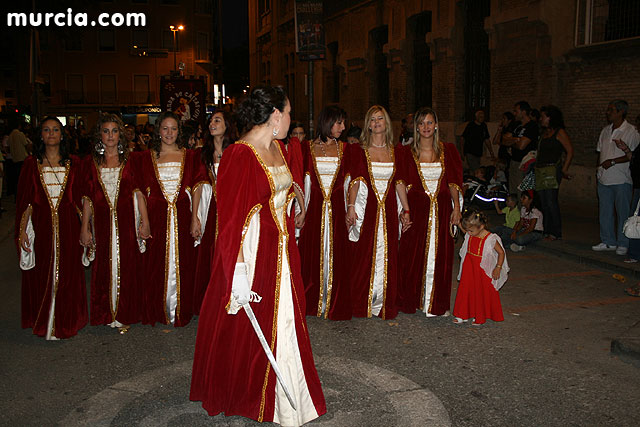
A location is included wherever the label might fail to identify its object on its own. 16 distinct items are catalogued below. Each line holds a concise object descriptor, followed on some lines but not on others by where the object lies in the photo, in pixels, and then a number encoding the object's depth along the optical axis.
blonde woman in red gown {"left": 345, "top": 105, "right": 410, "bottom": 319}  6.43
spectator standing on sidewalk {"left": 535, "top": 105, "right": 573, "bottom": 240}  10.04
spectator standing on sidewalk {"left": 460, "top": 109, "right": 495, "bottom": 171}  14.37
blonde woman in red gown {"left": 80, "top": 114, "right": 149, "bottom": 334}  6.07
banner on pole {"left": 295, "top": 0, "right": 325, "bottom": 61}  17.02
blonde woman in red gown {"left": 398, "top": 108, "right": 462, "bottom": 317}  6.47
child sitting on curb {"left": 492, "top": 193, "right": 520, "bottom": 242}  10.09
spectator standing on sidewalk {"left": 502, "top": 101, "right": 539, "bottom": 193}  11.30
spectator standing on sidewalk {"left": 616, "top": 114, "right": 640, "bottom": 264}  8.34
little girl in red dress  6.15
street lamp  54.78
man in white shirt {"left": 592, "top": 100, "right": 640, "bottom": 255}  8.93
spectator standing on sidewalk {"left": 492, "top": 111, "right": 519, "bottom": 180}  12.47
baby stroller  12.95
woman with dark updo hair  3.87
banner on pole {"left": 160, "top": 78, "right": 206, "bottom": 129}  21.47
